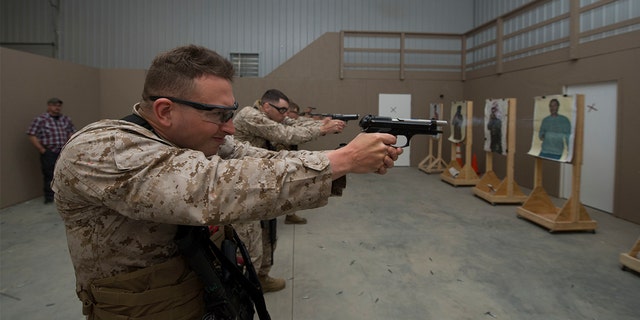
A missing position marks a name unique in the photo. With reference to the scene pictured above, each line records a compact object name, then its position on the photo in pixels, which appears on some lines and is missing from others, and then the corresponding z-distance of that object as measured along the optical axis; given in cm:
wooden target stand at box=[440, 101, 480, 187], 663
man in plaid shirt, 536
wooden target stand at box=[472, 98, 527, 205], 521
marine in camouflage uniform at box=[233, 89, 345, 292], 250
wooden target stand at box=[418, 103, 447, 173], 853
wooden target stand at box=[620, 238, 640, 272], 292
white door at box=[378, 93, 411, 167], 909
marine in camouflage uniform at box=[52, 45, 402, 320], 81
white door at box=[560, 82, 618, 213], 486
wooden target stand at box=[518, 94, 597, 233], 396
